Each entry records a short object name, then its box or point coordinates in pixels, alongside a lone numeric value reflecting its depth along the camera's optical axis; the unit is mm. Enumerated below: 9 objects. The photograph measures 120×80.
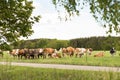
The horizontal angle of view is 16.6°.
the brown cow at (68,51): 48938
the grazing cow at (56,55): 45778
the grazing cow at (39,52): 48125
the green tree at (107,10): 15336
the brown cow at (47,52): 48388
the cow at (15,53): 51772
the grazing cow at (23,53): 48416
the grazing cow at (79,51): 47403
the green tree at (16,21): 23641
